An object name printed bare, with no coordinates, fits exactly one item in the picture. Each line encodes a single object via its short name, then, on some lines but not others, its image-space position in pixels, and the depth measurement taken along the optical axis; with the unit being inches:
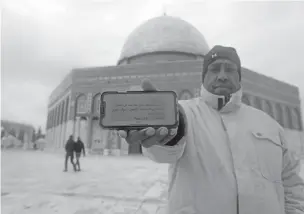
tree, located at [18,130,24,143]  1927.5
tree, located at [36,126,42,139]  1861.2
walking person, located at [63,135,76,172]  305.4
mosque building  776.3
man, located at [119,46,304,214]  46.9
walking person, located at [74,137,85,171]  310.1
